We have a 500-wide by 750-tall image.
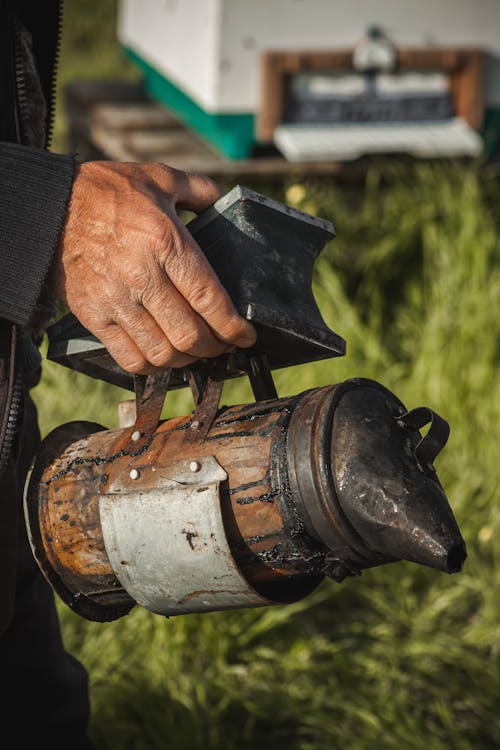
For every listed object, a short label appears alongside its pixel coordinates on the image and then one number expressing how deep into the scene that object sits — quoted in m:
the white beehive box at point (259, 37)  7.36
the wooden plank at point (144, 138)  8.05
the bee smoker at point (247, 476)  2.71
